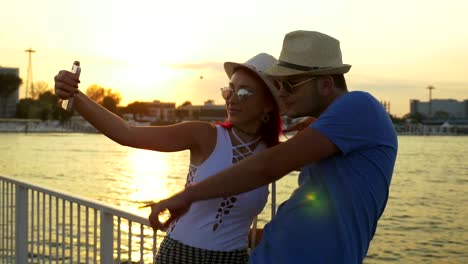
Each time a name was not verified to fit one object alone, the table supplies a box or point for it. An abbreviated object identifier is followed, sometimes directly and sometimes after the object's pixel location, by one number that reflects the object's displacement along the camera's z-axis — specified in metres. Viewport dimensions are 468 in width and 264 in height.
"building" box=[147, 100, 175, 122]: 180.00
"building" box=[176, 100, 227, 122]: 155.02
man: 1.86
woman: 2.54
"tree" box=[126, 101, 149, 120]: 174.88
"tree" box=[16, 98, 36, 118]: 167.38
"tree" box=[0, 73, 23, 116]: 144.00
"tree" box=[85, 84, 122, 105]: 146.43
